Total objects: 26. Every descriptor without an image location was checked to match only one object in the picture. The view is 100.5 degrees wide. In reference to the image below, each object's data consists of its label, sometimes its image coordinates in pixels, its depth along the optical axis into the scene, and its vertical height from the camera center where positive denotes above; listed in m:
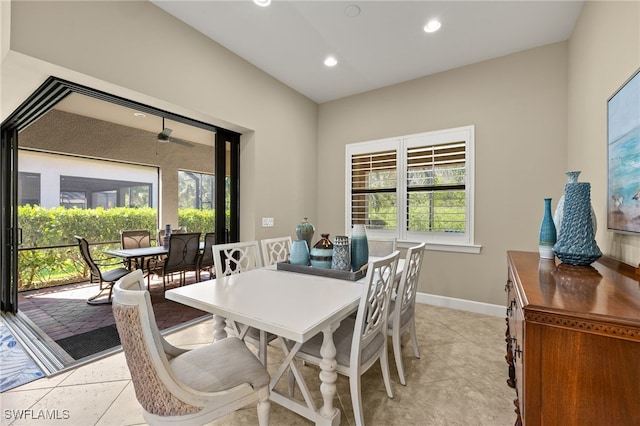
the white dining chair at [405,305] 1.89 -0.72
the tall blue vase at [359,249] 2.09 -0.29
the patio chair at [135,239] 4.48 -0.49
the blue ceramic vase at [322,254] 2.06 -0.33
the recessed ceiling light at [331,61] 3.10 +1.79
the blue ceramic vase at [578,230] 1.34 -0.09
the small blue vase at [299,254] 2.18 -0.35
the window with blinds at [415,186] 3.27 +0.35
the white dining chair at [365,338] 1.41 -0.77
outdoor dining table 3.68 -0.61
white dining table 1.20 -0.49
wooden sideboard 0.75 -0.43
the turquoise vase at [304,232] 2.40 -0.18
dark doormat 2.32 -1.23
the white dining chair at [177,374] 0.95 -0.73
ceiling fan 4.03 +1.13
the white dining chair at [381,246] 2.76 -0.36
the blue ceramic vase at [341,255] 2.00 -0.33
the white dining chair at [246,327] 1.67 -0.79
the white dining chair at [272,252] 2.58 -0.43
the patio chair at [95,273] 3.39 -0.81
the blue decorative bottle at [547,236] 1.57 -0.14
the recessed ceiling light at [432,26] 2.50 +1.78
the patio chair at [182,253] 3.74 -0.62
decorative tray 1.88 -0.45
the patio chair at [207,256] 4.00 -0.69
